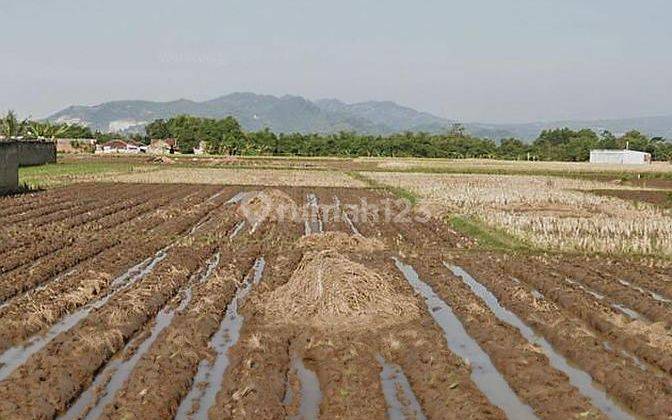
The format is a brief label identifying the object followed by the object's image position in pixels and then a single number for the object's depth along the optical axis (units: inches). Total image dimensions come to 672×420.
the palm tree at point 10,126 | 2751.0
